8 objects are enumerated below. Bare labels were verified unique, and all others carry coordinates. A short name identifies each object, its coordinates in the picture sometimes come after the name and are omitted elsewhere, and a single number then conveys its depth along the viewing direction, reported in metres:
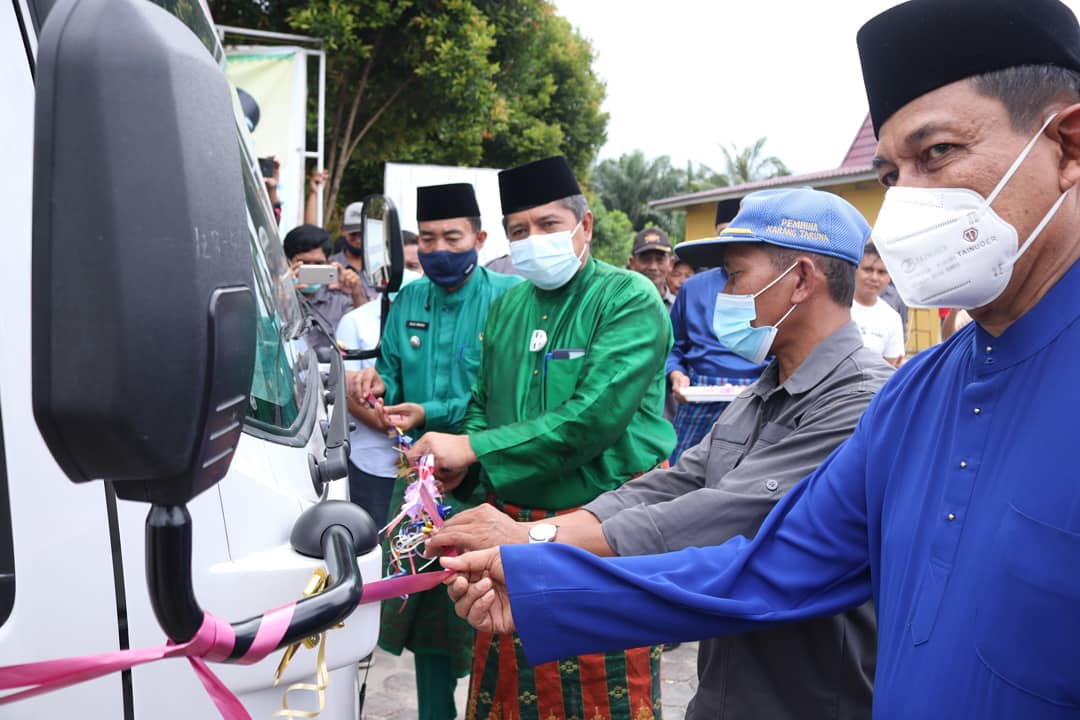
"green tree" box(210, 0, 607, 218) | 11.48
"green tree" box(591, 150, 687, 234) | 42.31
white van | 0.77
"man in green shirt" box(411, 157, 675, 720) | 3.02
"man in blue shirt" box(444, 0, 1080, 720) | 1.18
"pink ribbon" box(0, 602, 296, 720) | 1.00
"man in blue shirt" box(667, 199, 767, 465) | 5.07
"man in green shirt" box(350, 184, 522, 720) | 3.76
